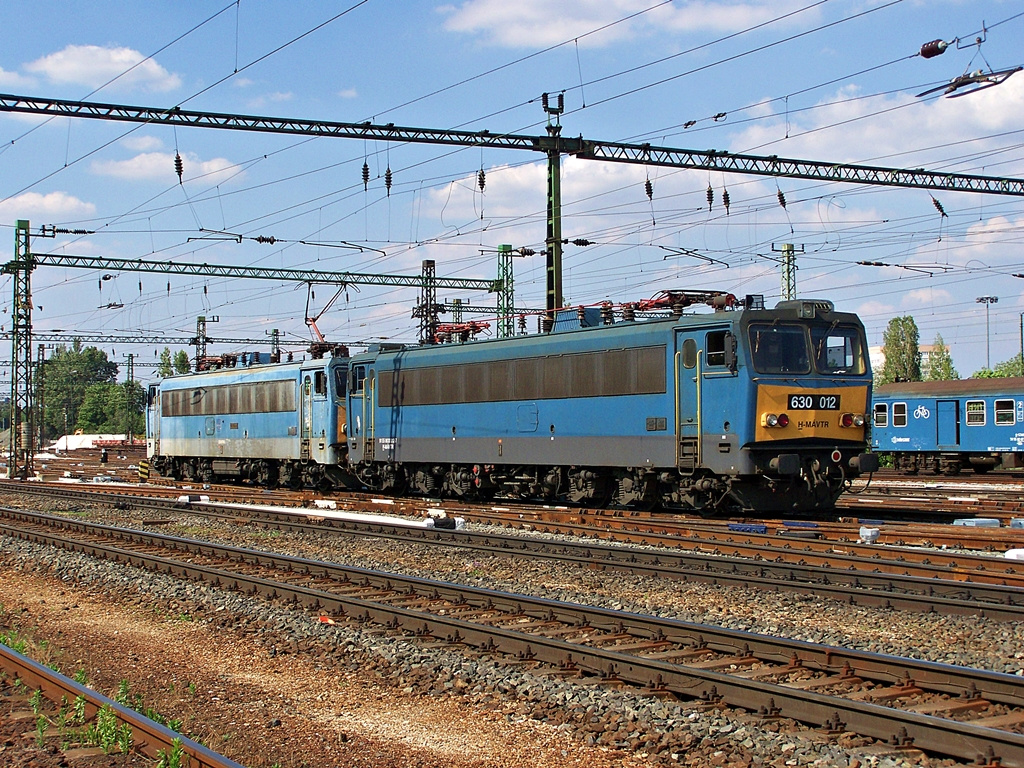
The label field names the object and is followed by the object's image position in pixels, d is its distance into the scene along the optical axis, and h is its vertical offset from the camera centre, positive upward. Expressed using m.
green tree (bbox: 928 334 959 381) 100.19 +6.49
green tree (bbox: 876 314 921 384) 91.00 +7.13
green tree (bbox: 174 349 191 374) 121.96 +9.44
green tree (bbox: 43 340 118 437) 133.88 +8.04
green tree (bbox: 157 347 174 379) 97.00 +8.35
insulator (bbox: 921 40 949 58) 18.64 +6.66
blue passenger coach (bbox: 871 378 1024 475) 34.81 +0.19
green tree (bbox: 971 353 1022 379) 86.56 +5.41
